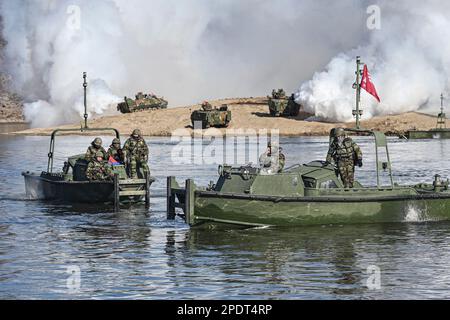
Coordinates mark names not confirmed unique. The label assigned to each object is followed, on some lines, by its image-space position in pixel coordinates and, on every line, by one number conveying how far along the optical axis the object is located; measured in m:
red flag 49.69
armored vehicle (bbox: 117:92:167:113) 89.61
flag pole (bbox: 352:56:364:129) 49.68
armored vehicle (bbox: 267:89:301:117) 81.88
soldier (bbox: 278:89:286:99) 82.93
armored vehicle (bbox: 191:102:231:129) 76.56
